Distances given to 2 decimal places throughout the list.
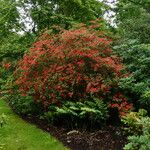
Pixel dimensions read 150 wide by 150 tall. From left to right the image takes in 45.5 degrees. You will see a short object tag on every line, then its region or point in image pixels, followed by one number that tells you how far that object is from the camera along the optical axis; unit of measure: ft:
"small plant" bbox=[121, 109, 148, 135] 15.71
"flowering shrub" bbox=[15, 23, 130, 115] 18.50
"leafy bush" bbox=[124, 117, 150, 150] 12.97
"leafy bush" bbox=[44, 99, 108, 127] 17.49
